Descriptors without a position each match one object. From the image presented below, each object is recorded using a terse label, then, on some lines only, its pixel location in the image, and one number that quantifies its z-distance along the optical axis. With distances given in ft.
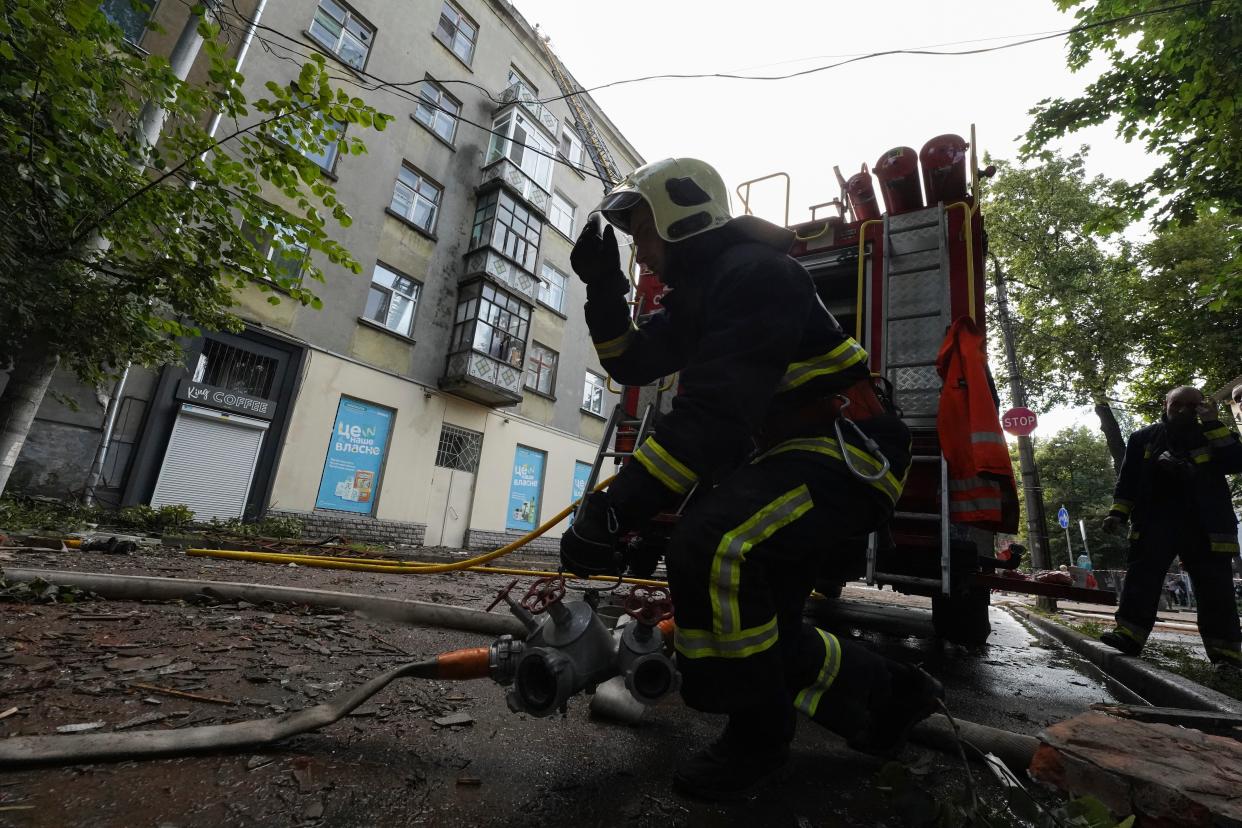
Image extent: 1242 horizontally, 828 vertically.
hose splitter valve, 5.35
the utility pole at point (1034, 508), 32.63
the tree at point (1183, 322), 36.58
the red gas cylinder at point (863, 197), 14.34
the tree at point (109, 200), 12.17
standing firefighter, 11.72
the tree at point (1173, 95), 16.07
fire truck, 10.46
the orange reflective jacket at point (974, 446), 9.37
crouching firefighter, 4.78
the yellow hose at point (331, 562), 15.96
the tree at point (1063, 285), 48.60
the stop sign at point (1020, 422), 30.14
